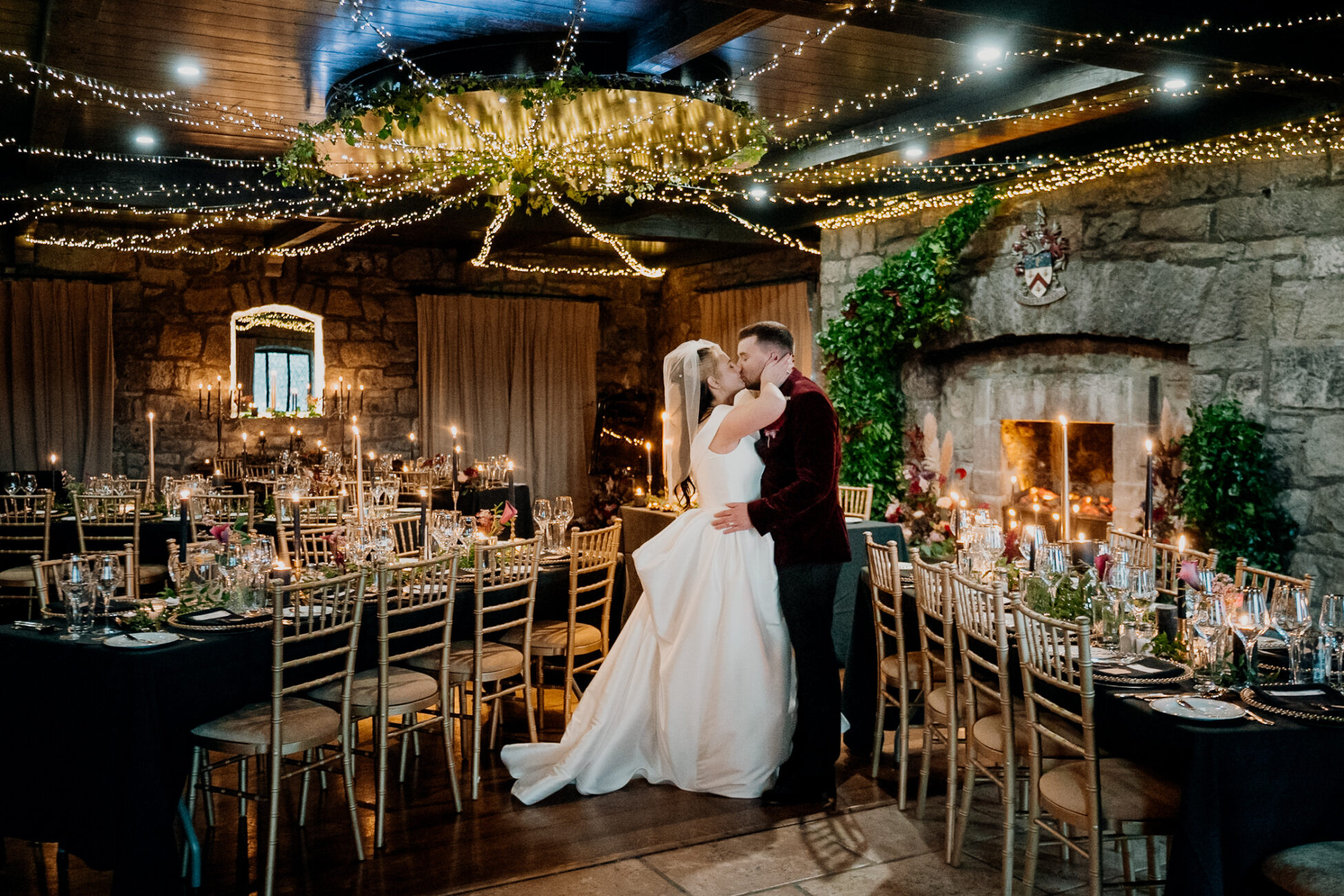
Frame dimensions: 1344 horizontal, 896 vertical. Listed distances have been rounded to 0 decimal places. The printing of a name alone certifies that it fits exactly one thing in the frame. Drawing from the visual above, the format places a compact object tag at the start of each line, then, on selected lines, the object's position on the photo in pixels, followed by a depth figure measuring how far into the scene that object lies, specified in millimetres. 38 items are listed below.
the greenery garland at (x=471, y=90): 4617
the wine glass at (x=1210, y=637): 2820
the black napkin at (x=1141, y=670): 2861
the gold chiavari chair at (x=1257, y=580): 2990
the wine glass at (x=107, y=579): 3312
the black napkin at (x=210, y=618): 3455
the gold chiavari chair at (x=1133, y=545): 3951
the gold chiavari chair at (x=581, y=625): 4645
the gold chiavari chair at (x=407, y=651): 3641
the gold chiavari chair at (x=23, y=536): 6141
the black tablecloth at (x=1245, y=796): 2400
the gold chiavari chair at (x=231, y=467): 9703
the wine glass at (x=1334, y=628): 2758
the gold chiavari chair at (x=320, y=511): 6281
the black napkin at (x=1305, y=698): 2574
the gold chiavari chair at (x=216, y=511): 6066
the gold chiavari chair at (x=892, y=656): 3854
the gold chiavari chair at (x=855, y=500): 6859
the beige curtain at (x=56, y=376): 8992
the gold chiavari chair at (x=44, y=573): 3322
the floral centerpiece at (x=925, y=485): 7445
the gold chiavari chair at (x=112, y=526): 6223
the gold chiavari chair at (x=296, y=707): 3260
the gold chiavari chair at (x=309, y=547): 5082
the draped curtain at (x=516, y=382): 10844
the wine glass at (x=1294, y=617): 2801
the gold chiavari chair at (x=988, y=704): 3096
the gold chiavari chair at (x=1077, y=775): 2686
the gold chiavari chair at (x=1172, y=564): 3596
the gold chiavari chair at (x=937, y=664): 3516
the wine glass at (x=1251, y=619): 2834
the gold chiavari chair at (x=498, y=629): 4109
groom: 3896
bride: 4004
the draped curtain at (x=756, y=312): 9797
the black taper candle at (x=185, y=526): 6301
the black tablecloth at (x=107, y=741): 3029
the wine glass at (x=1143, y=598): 3092
